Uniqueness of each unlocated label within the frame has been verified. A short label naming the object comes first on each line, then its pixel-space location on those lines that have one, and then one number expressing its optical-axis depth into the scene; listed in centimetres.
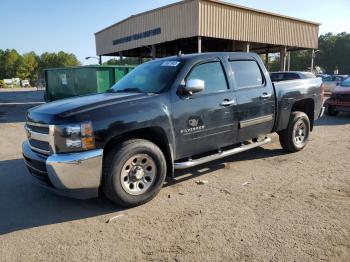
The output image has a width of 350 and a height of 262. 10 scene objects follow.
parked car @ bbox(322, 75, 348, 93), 2512
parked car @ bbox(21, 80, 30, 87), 9851
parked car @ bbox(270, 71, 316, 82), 948
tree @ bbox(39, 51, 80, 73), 12006
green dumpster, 1358
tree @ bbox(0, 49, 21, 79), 11112
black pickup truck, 379
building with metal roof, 2172
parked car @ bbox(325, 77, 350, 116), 1195
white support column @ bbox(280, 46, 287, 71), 3028
